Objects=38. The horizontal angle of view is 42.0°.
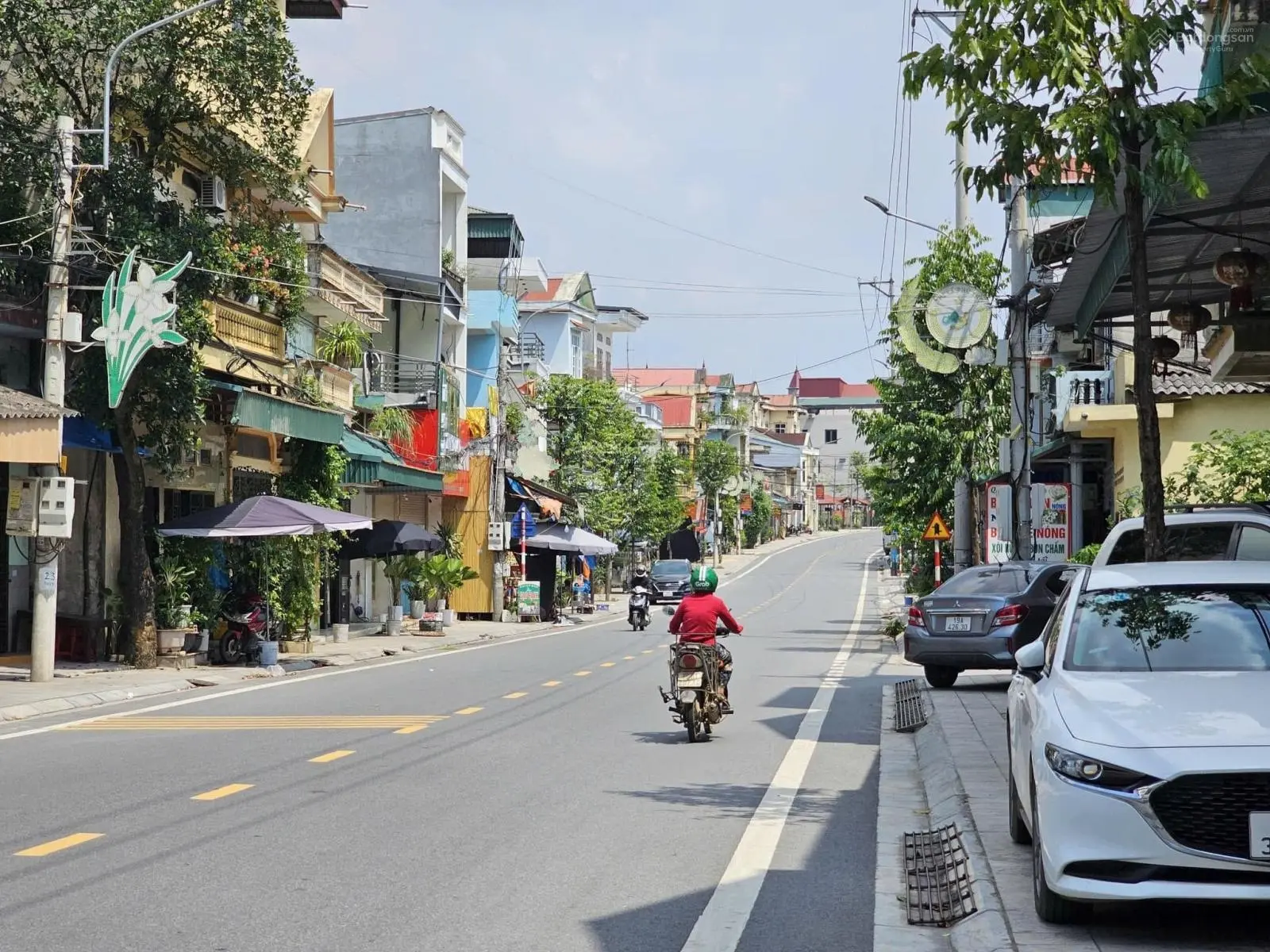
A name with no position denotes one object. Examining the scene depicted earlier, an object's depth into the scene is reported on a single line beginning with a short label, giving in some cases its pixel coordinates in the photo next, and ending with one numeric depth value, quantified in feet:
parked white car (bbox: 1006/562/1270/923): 21.72
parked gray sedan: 68.59
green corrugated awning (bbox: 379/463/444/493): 122.21
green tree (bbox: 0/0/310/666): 73.20
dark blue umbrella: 117.29
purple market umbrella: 83.35
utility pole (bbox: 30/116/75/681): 69.77
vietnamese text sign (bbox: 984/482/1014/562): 85.87
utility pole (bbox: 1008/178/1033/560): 75.00
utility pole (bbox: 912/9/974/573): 104.83
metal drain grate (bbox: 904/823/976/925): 25.23
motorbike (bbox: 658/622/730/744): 50.16
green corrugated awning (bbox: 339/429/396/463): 113.09
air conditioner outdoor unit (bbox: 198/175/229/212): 98.61
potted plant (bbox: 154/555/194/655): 82.43
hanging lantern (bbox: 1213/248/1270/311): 43.39
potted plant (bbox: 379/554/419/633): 134.31
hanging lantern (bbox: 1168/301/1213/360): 50.49
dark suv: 211.00
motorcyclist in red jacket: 51.70
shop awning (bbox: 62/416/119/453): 79.30
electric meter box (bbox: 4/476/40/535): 70.59
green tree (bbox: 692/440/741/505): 371.97
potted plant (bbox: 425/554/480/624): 136.56
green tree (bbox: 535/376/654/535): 219.41
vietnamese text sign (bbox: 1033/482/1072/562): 74.13
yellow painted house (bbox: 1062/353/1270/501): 96.43
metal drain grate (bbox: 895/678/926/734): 54.75
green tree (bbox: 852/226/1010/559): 112.47
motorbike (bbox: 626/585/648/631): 138.51
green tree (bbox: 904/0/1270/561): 31.76
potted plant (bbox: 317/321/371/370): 118.52
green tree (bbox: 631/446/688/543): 244.20
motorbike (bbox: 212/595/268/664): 86.28
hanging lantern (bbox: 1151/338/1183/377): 53.09
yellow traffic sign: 121.60
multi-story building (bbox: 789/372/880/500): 637.30
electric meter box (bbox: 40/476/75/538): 70.64
